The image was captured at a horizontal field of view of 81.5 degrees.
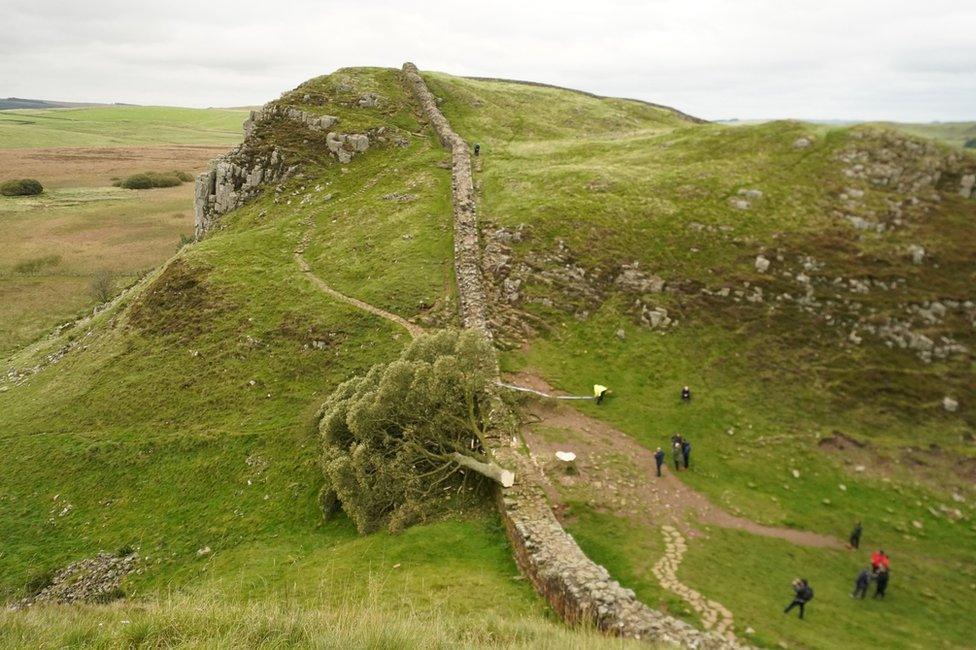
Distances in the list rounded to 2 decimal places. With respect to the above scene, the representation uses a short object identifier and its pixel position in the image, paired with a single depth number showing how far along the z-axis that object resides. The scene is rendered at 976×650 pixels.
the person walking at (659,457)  25.03
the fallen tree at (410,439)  24.30
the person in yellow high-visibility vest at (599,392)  30.24
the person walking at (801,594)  17.58
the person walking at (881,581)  19.20
